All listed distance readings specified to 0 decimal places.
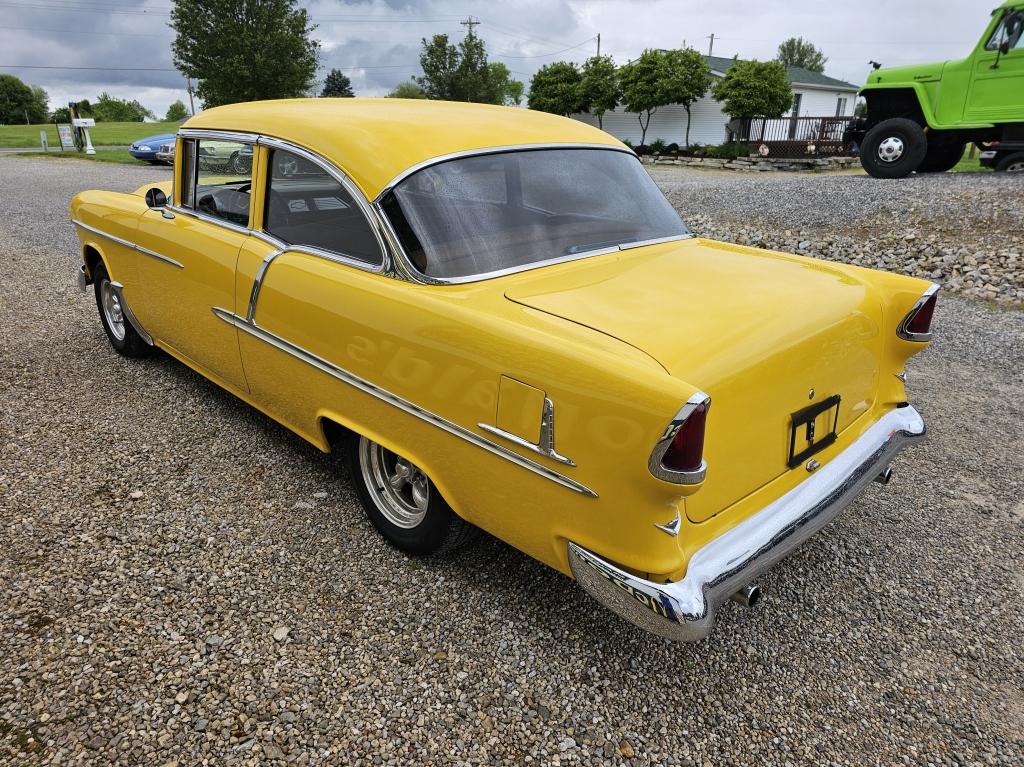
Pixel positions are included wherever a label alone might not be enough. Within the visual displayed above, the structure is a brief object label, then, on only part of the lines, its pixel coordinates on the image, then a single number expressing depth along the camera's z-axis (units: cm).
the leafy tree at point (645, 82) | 2966
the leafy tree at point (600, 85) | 3203
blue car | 2020
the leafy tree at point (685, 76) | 2934
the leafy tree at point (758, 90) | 2723
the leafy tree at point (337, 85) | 7281
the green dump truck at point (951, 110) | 1037
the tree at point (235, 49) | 2402
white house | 3222
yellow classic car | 186
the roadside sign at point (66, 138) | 2608
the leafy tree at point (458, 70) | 4175
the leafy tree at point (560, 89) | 3300
